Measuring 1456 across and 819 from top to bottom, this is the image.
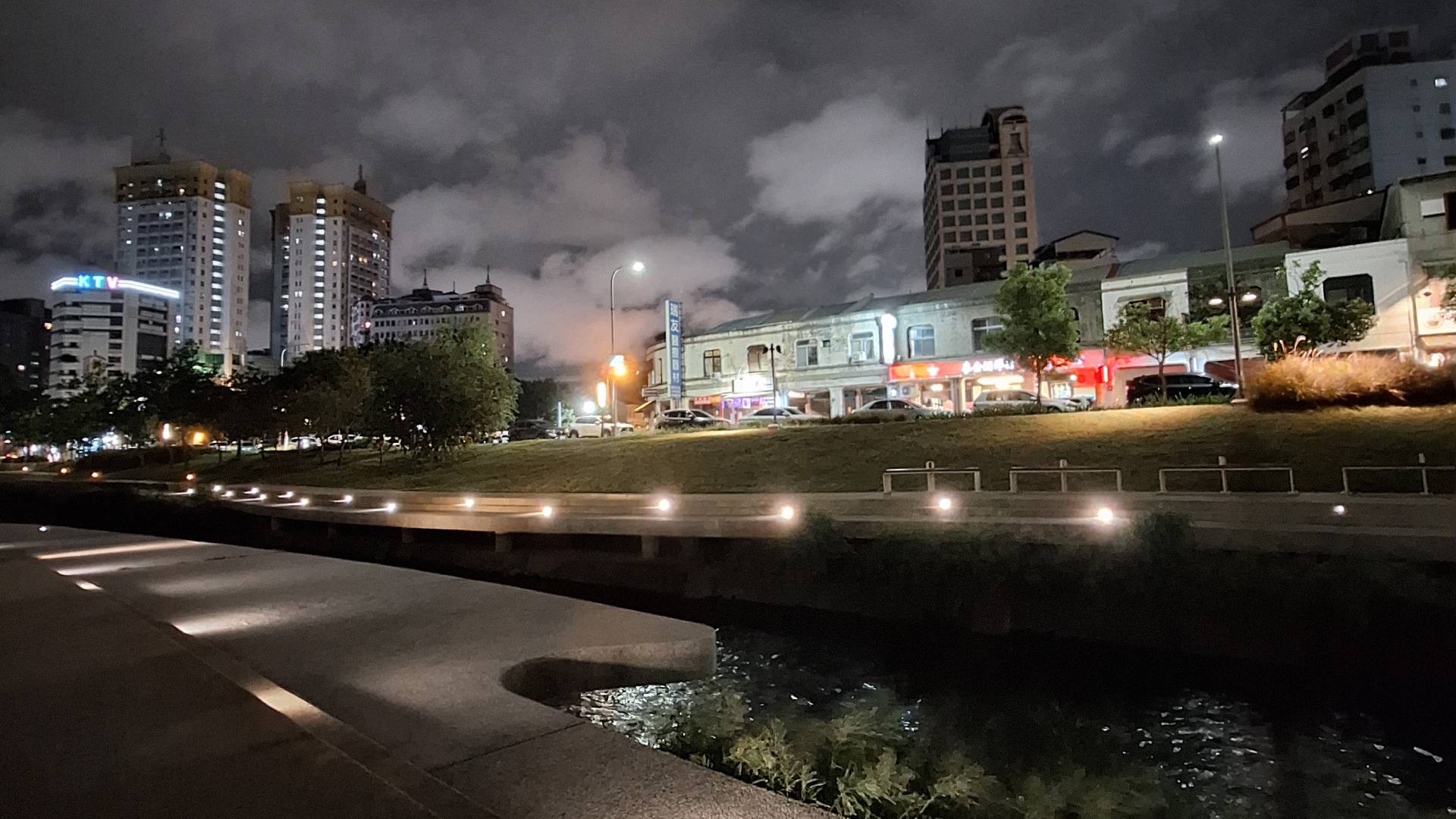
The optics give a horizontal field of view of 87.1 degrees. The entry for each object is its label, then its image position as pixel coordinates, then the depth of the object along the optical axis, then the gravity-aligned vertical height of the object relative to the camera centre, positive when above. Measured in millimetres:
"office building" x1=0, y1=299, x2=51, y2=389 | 151375 +26276
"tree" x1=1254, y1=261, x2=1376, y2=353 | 29891 +3924
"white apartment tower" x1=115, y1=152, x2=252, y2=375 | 141750 +42006
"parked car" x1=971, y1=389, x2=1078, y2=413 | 32656 +1506
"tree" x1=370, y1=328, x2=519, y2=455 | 34312 +2598
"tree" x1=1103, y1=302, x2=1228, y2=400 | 34406 +4228
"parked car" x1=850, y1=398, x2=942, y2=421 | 31844 +1179
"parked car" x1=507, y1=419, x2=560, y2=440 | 51312 +1429
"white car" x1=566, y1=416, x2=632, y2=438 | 47906 +1288
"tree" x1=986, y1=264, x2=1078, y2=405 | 34094 +5060
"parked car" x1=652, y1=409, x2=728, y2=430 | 41188 +1385
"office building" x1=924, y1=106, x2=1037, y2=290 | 110438 +34492
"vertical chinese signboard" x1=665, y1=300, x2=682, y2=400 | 47969 +6121
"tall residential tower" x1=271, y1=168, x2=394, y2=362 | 155250 +39861
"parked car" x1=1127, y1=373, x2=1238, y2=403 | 30219 +1623
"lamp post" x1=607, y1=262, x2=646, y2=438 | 35875 +6661
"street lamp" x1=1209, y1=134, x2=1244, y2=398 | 24938 +4702
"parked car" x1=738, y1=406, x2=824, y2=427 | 36531 +1254
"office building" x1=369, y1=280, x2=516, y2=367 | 146625 +28124
